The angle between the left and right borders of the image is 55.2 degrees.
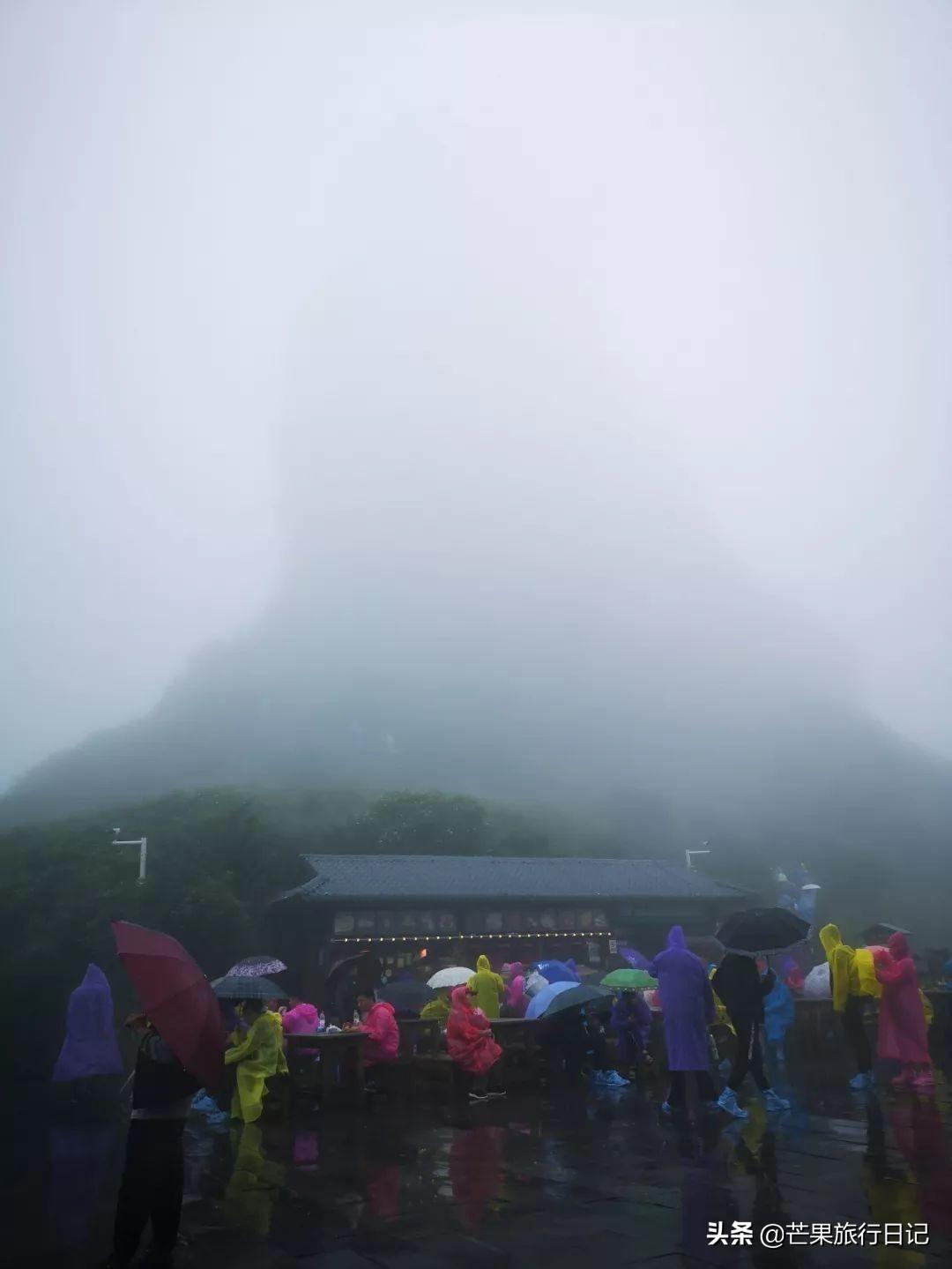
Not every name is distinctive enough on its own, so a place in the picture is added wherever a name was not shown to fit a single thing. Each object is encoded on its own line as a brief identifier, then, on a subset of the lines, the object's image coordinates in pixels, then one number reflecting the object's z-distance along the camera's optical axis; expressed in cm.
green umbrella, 1424
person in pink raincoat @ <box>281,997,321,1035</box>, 1318
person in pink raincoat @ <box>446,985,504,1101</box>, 1187
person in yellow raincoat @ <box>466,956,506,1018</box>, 1467
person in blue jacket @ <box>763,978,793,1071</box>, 1354
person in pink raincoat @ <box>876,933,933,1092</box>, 1116
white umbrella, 1800
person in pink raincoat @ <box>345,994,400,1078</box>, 1227
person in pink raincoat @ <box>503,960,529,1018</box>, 1758
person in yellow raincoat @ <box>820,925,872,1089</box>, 1112
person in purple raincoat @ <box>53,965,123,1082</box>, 1344
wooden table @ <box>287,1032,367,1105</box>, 1189
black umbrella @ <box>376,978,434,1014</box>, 1560
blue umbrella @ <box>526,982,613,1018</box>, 1308
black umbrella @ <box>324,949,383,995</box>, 2441
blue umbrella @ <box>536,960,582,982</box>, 1656
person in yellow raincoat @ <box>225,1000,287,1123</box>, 1041
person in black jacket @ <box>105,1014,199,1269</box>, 516
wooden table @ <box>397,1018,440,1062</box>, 1352
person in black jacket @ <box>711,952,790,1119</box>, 978
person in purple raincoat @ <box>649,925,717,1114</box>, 984
